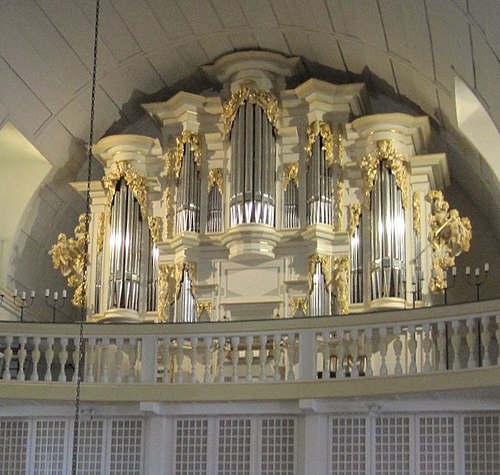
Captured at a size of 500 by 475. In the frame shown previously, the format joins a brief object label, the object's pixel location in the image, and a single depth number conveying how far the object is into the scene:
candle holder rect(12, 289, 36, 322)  19.69
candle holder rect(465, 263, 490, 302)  19.48
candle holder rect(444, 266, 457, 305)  18.11
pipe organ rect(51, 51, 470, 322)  18.45
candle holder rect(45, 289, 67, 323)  21.22
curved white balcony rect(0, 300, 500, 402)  14.73
